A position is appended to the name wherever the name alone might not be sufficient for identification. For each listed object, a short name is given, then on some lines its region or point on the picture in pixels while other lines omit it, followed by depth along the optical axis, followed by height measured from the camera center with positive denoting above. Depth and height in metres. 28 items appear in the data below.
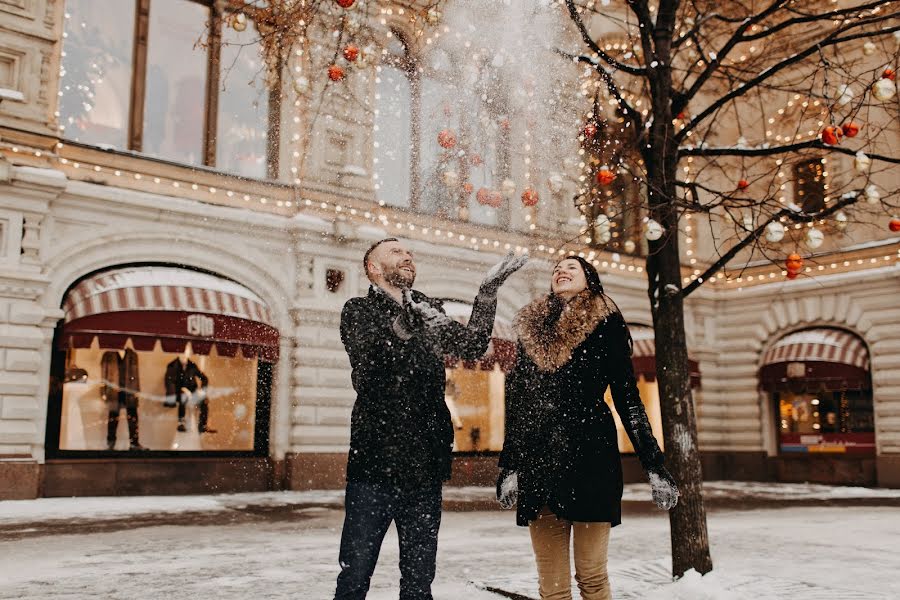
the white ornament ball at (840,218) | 5.95 +1.44
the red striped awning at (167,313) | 11.32 +1.40
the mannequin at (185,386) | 12.99 +0.41
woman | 3.62 -0.09
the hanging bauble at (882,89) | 5.32 +2.12
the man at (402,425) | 3.36 -0.05
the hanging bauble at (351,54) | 5.92 +2.60
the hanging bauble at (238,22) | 6.05 +2.88
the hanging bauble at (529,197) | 8.28 +2.21
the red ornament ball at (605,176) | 5.95 +1.72
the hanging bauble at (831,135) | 5.22 +1.80
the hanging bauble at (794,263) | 5.99 +1.11
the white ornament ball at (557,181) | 12.62 +3.70
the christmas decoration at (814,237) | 5.72 +1.23
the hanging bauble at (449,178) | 10.31 +2.97
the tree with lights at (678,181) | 5.66 +1.72
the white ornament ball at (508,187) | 8.51 +2.36
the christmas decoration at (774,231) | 5.50 +1.23
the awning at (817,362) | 16.83 +1.09
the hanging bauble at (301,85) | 6.48 +2.60
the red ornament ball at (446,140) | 7.86 +2.62
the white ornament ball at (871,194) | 5.30 +1.43
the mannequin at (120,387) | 12.30 +0.36
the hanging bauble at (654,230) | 5.60 +1.25
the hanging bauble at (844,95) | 5.47 +2.15
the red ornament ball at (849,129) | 5.29 +1.85
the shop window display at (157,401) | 12.03 +0.16
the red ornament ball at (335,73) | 5.92 +2.45
